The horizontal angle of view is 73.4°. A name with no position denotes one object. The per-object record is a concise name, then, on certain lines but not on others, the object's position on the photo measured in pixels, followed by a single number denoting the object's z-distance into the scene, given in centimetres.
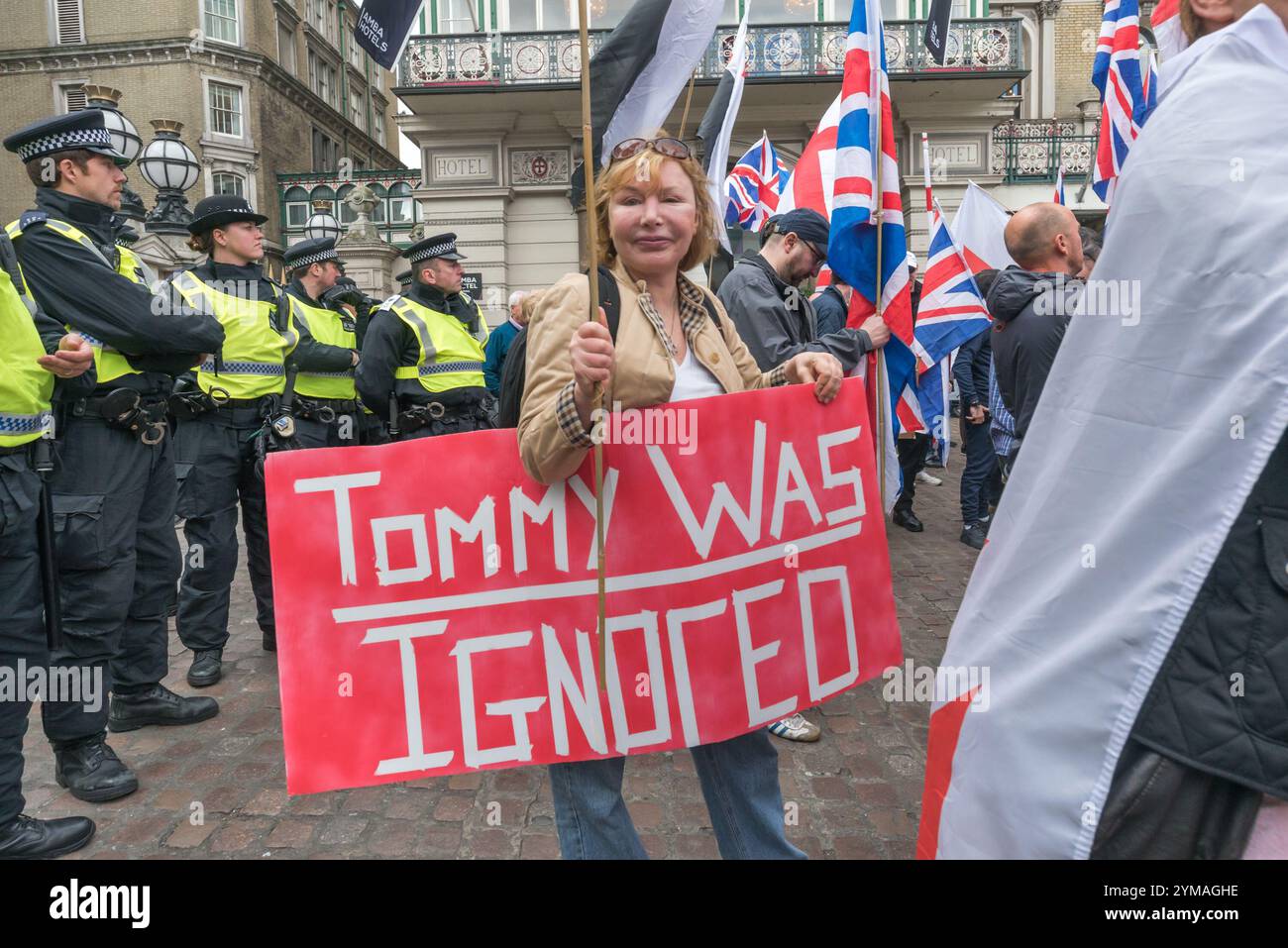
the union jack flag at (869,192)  357
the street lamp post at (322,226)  1016
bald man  441
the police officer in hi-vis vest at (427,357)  543
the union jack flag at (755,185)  883
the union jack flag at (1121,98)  589
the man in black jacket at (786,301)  368
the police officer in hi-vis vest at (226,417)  482
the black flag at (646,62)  297
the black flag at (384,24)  286
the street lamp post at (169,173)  1003
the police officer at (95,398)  347
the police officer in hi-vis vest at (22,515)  292
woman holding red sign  188
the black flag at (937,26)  618
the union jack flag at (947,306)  522
